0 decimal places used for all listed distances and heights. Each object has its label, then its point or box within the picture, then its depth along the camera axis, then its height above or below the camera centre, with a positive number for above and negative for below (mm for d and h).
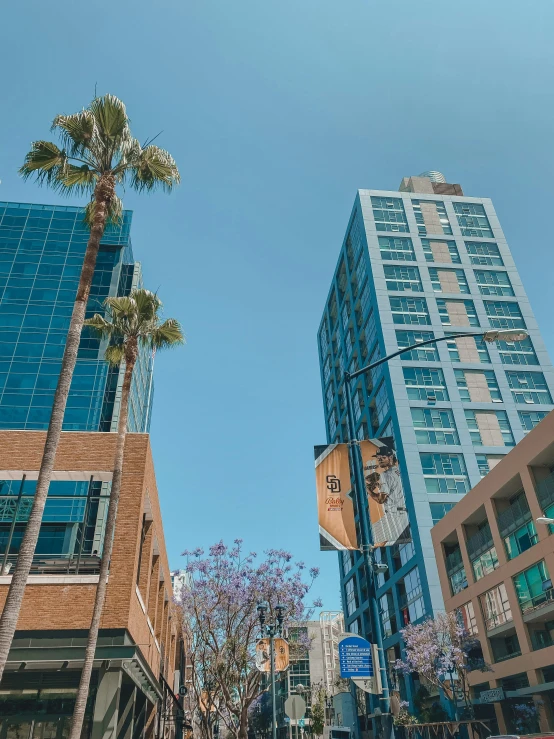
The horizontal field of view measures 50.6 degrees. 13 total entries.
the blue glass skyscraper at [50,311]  60031 +42320
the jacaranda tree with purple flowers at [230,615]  31984 +6986
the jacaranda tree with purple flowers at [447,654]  40812 +5858
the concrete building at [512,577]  35156 +9576
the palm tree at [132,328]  21281 +13513
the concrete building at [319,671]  118688 +16087
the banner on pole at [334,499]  12133 +4636
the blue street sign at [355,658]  10844 +1544
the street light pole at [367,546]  11305 +3620
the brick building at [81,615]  15930 +3637
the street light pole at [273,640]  23811 +4342
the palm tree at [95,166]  14492 +14067
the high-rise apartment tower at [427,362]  58906 +38566
